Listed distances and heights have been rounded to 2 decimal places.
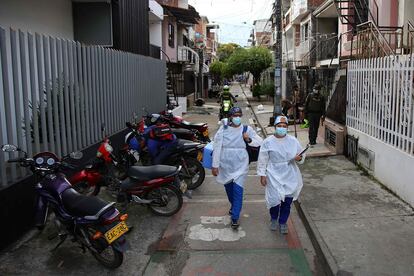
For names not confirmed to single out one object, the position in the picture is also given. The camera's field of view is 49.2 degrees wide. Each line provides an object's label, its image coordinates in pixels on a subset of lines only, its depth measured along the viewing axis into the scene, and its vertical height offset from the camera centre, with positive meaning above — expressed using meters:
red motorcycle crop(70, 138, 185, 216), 6.28 -1.39
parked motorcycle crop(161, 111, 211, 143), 10.18 -0.94
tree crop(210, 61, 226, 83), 54.03 +1.93
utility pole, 16.41 +0.68
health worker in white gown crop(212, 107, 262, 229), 5.94 -0.97
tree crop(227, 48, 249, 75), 37.02 +1.82
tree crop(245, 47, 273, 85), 36.72 +1.86
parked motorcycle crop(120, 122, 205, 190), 7.91 -1.29
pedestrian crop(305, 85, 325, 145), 11.18 -0.71
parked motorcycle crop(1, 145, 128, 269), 4.61 -1.35
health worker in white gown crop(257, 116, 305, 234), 5.57 -1.01
